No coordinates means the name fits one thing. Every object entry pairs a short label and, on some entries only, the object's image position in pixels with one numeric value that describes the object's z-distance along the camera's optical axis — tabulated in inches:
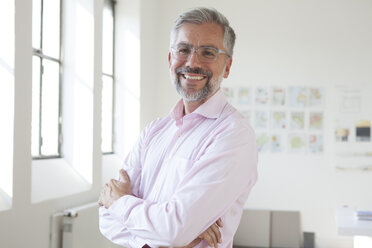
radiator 159.9
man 66.3
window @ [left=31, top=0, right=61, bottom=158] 171.8
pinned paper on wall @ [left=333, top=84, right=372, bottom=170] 251.0
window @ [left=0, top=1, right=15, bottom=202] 132.4
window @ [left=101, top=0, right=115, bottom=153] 230.7
